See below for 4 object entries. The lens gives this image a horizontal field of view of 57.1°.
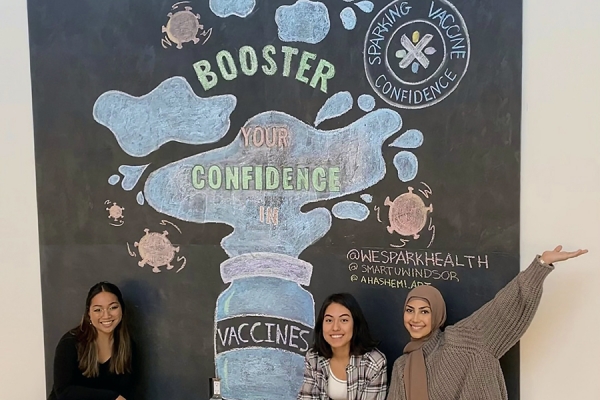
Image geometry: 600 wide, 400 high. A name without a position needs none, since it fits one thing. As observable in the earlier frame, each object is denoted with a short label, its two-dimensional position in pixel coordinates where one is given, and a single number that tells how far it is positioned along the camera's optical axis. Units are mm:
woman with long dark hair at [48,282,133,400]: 2244
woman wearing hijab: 1841
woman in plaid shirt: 2039
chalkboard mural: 2082
